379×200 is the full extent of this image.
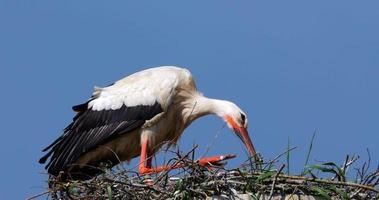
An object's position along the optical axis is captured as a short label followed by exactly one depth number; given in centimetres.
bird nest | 1820
